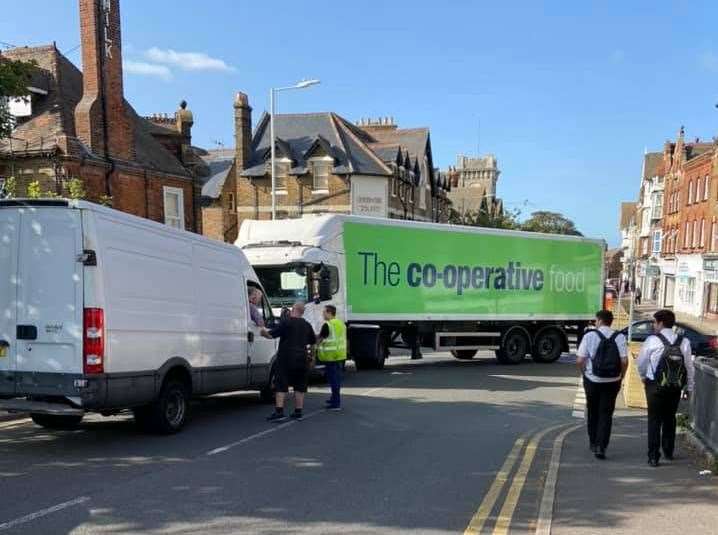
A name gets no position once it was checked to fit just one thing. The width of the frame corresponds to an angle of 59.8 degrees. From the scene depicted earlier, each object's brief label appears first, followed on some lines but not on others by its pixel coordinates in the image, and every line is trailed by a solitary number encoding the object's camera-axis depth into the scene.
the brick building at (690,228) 43.34
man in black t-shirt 8.98
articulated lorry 13.82
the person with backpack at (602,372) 6.98
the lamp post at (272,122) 24.09
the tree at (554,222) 97.12
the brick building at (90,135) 17.81
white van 6.64
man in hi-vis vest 9.92
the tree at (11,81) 8.60
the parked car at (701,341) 17.73
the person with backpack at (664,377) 6.54
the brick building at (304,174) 37.00
